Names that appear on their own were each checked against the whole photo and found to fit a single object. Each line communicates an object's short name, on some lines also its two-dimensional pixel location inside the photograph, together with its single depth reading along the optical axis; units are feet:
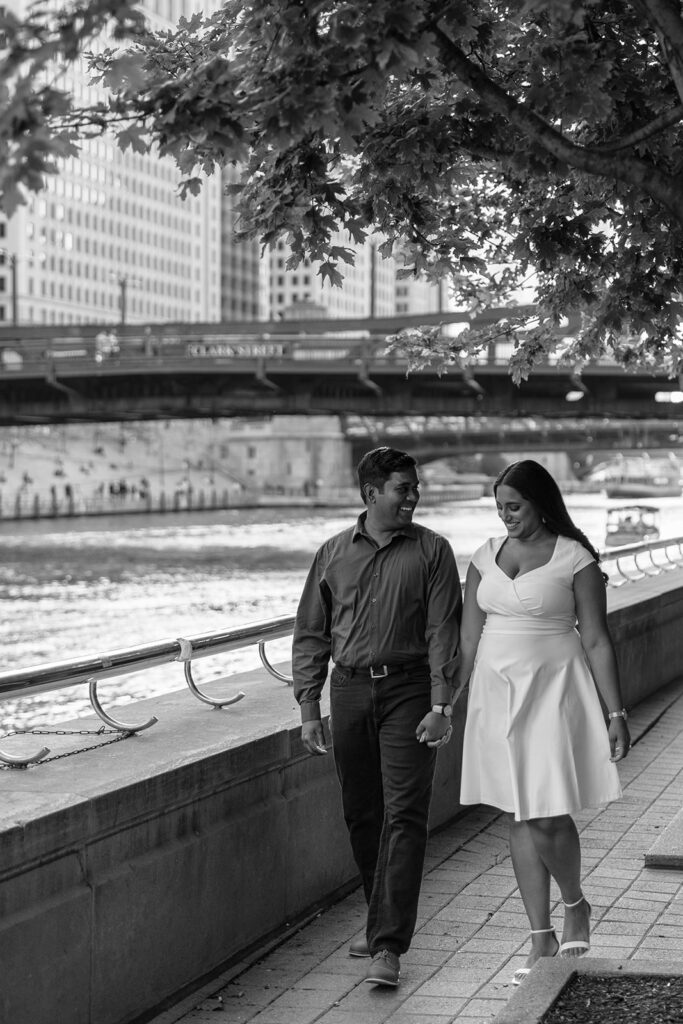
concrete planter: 15.02
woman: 18.54
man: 19.48
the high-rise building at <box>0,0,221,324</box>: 536.42
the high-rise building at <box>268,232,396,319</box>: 573.33
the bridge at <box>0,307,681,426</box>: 176.55
